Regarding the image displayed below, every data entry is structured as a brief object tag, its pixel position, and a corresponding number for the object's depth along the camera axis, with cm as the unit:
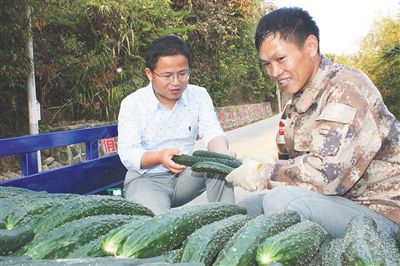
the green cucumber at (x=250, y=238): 137
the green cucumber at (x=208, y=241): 141
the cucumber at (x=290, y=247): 138
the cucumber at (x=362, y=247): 132
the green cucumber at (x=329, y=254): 145
